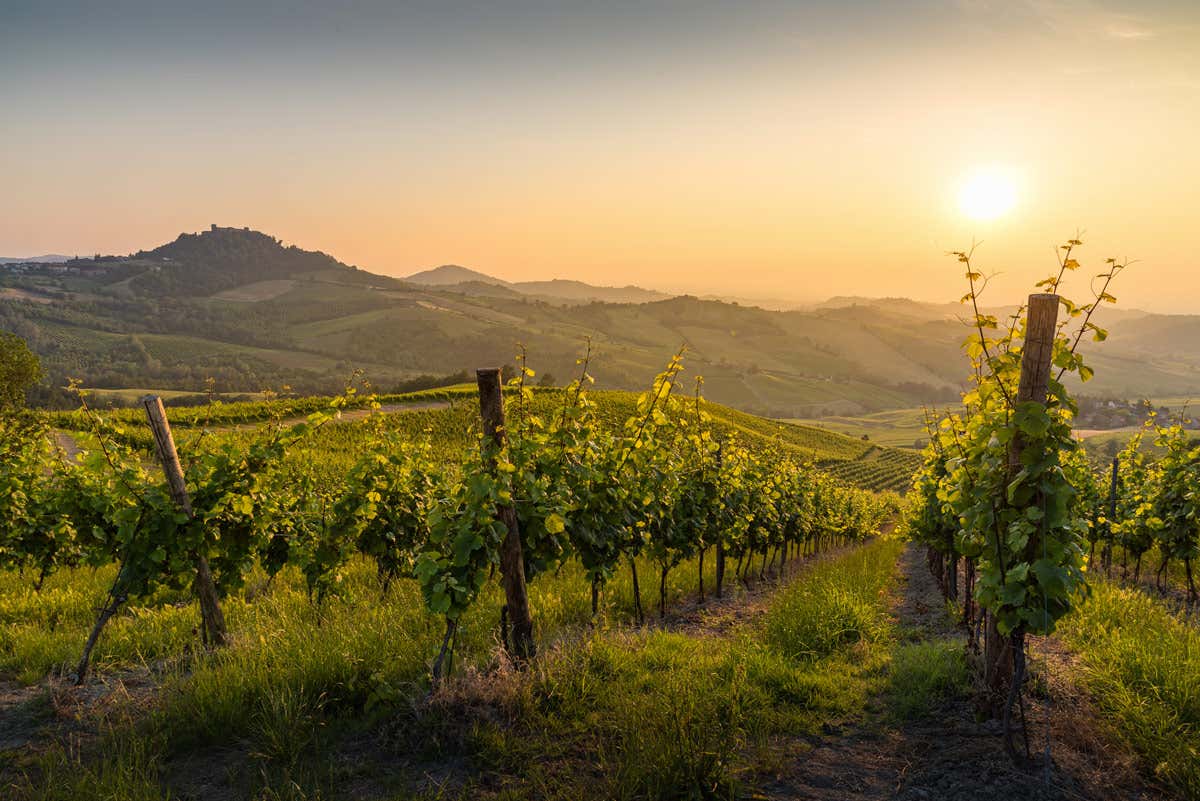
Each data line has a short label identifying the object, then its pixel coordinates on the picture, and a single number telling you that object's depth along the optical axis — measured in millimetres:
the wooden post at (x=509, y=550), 5785
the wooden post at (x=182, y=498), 6566
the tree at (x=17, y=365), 46000
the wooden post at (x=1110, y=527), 14883
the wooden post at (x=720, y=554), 11547
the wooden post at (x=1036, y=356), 4832
